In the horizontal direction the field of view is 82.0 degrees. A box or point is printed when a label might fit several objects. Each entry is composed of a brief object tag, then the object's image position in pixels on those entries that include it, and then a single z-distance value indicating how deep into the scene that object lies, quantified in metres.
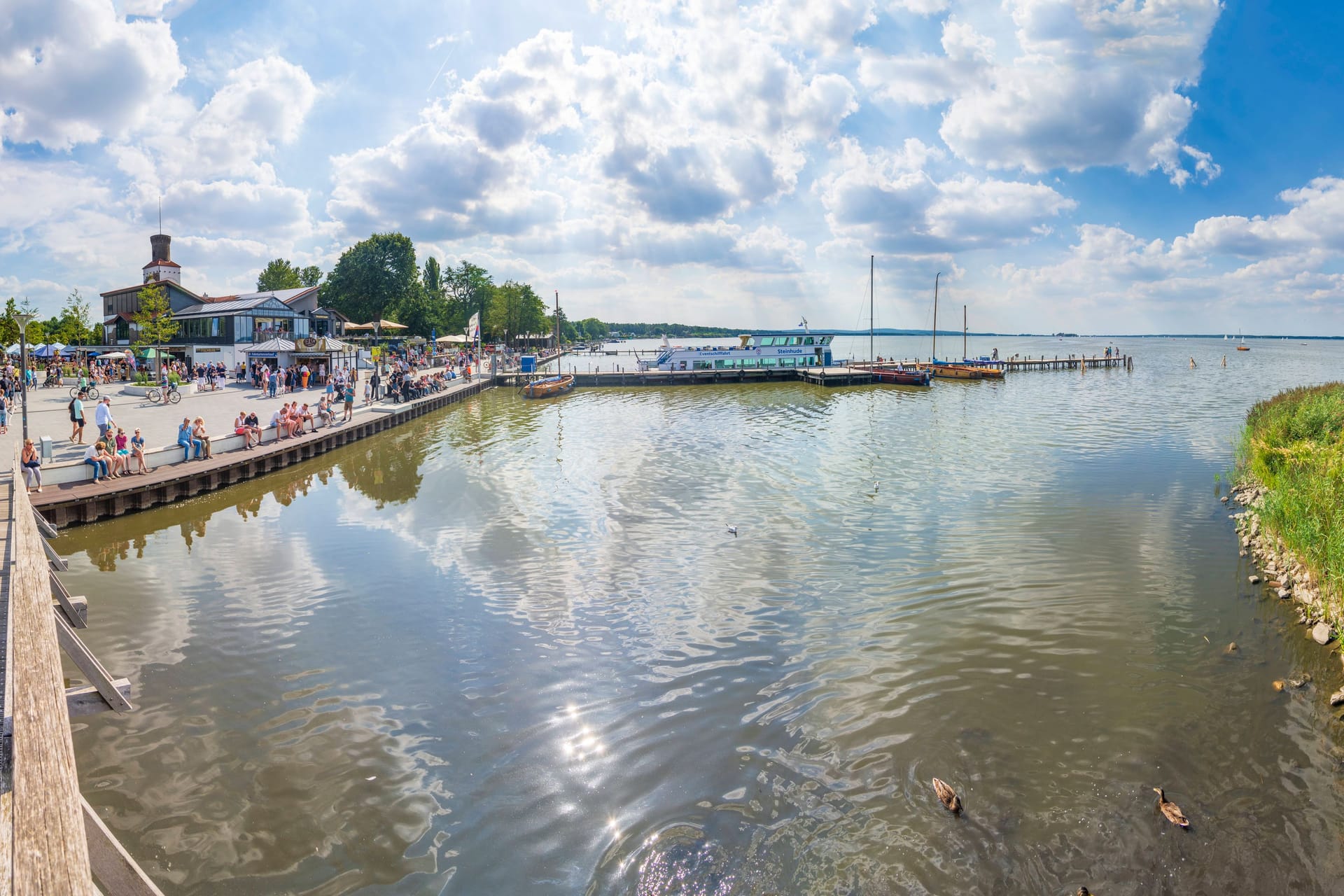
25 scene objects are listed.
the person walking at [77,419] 26.09
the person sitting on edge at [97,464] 22.72
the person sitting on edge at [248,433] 28.95
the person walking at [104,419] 25.47
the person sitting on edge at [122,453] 23.56
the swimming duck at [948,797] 8.86
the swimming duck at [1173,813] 8.62
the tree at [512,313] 125.25
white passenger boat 81.38
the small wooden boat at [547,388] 62.72
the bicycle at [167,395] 40.72
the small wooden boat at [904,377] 72.50
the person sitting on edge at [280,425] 31.89
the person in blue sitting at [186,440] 26.11
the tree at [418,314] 105.19
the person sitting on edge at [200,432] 26.66
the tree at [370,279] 102.75
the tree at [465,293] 127.44
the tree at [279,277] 125.06
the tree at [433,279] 132.88
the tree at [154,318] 56.88
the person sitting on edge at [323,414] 36.53
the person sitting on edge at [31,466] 20.89
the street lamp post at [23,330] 20.22
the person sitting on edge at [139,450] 23.89
